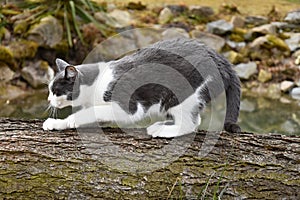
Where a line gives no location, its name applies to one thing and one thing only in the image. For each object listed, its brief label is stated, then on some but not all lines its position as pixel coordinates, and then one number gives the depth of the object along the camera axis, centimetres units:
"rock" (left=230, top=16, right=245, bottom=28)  1242
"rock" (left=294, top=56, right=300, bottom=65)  1104
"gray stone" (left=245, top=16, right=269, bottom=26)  1278
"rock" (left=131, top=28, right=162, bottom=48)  1087
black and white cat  357
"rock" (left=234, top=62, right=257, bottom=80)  1079
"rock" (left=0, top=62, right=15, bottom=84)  932
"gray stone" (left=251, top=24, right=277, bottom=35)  1184
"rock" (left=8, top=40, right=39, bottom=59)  965
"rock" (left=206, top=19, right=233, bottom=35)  1181
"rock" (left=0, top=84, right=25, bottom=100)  894
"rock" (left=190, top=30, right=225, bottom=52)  1138
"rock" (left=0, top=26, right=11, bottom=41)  981
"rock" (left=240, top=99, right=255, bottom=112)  837
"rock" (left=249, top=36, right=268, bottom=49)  1132
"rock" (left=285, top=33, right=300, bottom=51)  1152
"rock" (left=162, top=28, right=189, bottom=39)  1118
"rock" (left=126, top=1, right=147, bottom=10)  1299
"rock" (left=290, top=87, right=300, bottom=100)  999
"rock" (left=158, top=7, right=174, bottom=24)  1251
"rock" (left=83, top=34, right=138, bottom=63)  1046
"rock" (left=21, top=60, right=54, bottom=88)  962
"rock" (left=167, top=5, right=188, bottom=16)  1314
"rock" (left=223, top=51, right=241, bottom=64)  1108
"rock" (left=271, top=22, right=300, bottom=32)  1246
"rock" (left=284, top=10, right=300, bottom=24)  1279
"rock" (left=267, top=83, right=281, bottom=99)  1011
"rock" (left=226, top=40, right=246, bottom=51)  1160
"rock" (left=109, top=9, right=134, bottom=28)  1180
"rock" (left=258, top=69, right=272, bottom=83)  1078
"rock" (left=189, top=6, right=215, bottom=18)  1299
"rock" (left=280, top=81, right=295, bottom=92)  1035
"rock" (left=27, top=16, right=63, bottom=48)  994
